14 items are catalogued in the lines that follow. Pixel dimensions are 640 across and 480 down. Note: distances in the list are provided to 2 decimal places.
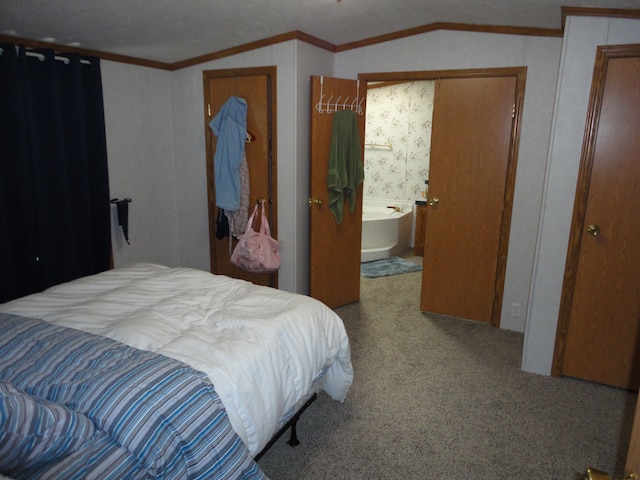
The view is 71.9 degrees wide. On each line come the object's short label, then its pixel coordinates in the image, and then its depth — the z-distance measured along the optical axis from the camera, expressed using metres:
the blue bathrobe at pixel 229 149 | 3.66
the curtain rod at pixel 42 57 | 3.01
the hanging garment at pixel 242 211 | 3.75
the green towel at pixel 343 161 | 3.61
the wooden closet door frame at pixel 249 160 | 3.58
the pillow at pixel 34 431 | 1.05
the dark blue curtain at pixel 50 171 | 2.96
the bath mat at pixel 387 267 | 5.02
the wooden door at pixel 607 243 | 2.47
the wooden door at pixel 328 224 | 3.55
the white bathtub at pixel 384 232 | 5.52
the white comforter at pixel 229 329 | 1.63
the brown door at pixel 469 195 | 3.42
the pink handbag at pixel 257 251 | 3.53
